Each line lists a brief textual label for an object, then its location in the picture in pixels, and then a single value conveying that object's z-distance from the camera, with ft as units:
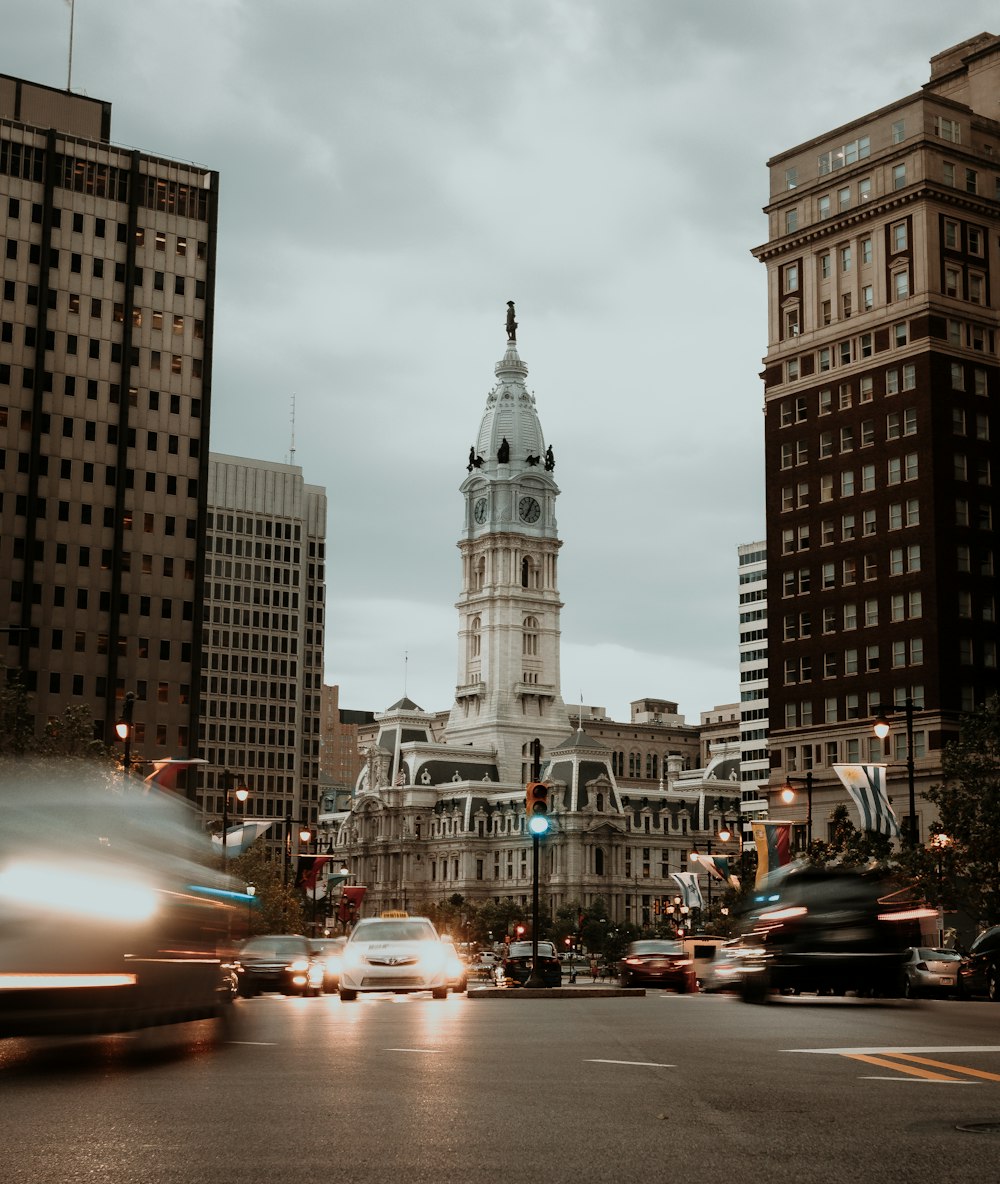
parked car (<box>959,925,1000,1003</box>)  110.52
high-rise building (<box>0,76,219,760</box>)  393.29
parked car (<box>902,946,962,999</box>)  131.95
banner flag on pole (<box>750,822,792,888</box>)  203.25
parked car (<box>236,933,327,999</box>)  128.88
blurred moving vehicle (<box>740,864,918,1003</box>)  86.28
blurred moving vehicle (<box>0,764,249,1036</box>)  44.01
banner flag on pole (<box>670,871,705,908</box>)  291.17
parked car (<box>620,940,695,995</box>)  151.33
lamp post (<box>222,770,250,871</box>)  239.73
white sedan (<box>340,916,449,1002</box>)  100.94
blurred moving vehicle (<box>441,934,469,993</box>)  105.40
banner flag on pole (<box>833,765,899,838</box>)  184.03
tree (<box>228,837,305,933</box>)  322.34
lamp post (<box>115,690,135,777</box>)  170.68
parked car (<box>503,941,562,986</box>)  189.26
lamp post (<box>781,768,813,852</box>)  226.58
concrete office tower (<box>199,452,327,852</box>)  593.42
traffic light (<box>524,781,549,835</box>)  118.62
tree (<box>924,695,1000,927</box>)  185.06
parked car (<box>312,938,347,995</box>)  146.72
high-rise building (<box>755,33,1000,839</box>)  331.57
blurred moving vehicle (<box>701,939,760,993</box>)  91.61
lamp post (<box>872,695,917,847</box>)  169.89
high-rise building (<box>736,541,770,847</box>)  632.38
